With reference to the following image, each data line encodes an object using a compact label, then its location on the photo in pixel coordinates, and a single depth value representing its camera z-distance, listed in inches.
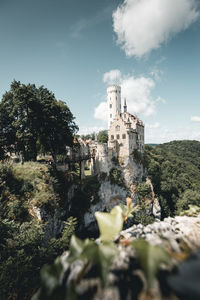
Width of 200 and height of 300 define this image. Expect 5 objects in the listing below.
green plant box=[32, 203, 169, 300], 56.5
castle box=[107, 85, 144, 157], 1266.0
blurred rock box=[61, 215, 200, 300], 59.9
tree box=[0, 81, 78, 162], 758.5
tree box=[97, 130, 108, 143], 2201.9
